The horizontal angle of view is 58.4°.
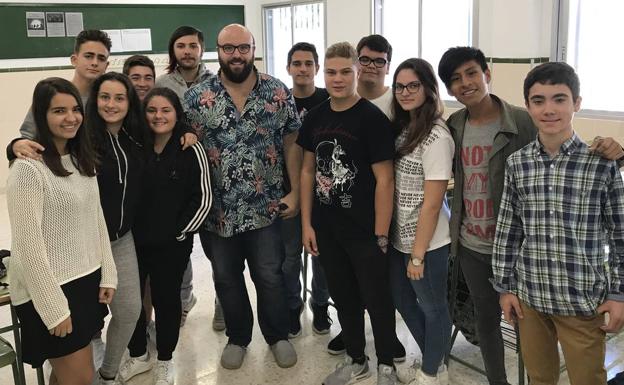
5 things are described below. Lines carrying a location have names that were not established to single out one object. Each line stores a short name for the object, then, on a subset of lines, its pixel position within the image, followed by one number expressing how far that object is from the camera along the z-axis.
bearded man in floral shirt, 2.46
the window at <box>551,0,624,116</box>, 4.61
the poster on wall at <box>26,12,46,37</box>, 6.19
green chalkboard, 6.11
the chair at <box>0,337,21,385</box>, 2.00
